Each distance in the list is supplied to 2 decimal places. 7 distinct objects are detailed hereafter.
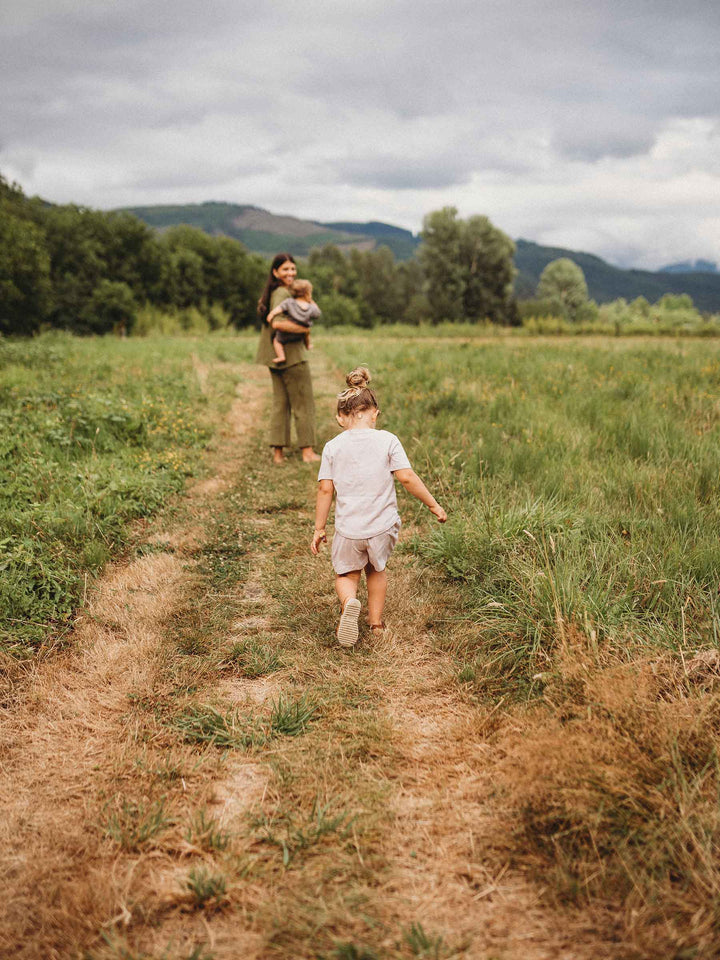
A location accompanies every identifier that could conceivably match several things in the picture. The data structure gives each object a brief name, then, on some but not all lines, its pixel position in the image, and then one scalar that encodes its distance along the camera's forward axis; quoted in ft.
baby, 23.76
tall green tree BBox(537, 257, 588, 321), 238.27
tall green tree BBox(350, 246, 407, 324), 254.88
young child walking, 11.81
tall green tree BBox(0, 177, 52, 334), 86.89
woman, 24.43
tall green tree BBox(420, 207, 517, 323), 159.02
